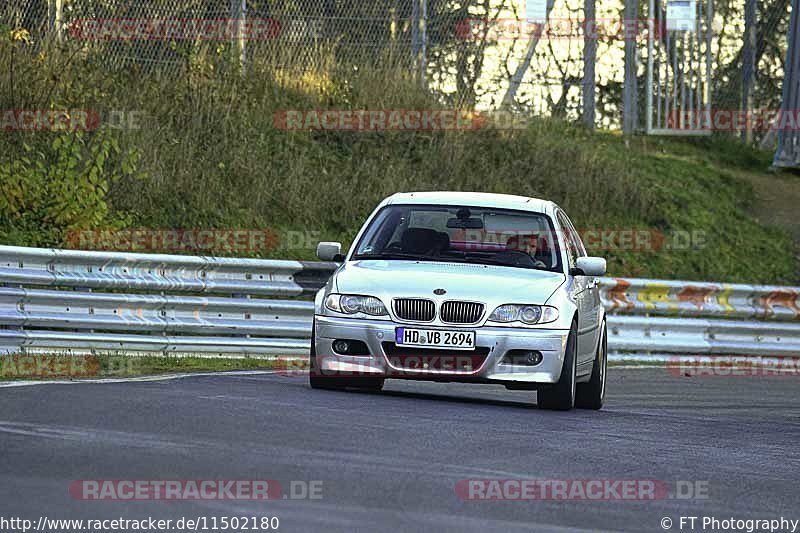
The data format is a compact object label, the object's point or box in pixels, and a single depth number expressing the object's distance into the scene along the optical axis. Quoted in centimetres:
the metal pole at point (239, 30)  2459
